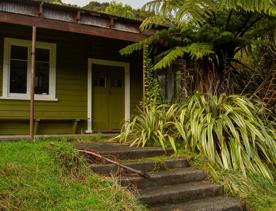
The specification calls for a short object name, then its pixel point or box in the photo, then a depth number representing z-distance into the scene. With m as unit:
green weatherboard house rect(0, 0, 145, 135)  5.21
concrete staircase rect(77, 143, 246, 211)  3.03
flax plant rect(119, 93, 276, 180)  3.84
